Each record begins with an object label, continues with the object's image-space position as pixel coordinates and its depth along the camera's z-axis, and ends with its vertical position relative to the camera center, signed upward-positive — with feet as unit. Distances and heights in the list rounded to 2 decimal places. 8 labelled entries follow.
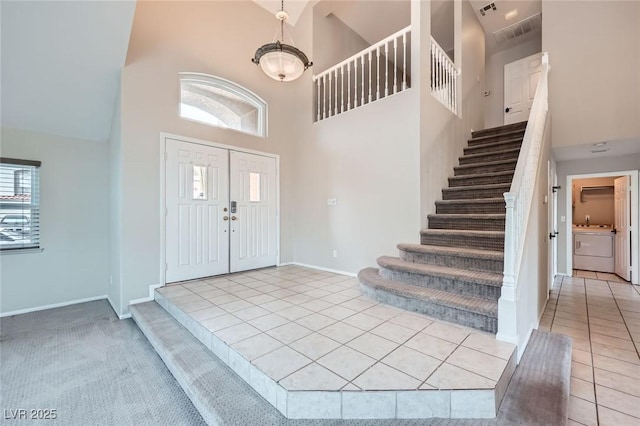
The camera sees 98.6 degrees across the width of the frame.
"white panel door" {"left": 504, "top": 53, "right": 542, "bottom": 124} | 19.83 +9.44
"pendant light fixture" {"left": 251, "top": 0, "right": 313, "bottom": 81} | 10.32 +5.95
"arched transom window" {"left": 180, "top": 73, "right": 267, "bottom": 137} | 13.42 +5.90
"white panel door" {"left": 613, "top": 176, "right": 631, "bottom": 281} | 16.84 -0.83
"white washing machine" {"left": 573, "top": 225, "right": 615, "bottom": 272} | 19.42 -2.61
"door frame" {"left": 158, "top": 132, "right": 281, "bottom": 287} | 12.05 +0.32
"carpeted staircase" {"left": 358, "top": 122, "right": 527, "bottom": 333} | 8.12 -1.51
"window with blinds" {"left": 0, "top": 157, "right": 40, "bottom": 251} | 11.21 +0.41
